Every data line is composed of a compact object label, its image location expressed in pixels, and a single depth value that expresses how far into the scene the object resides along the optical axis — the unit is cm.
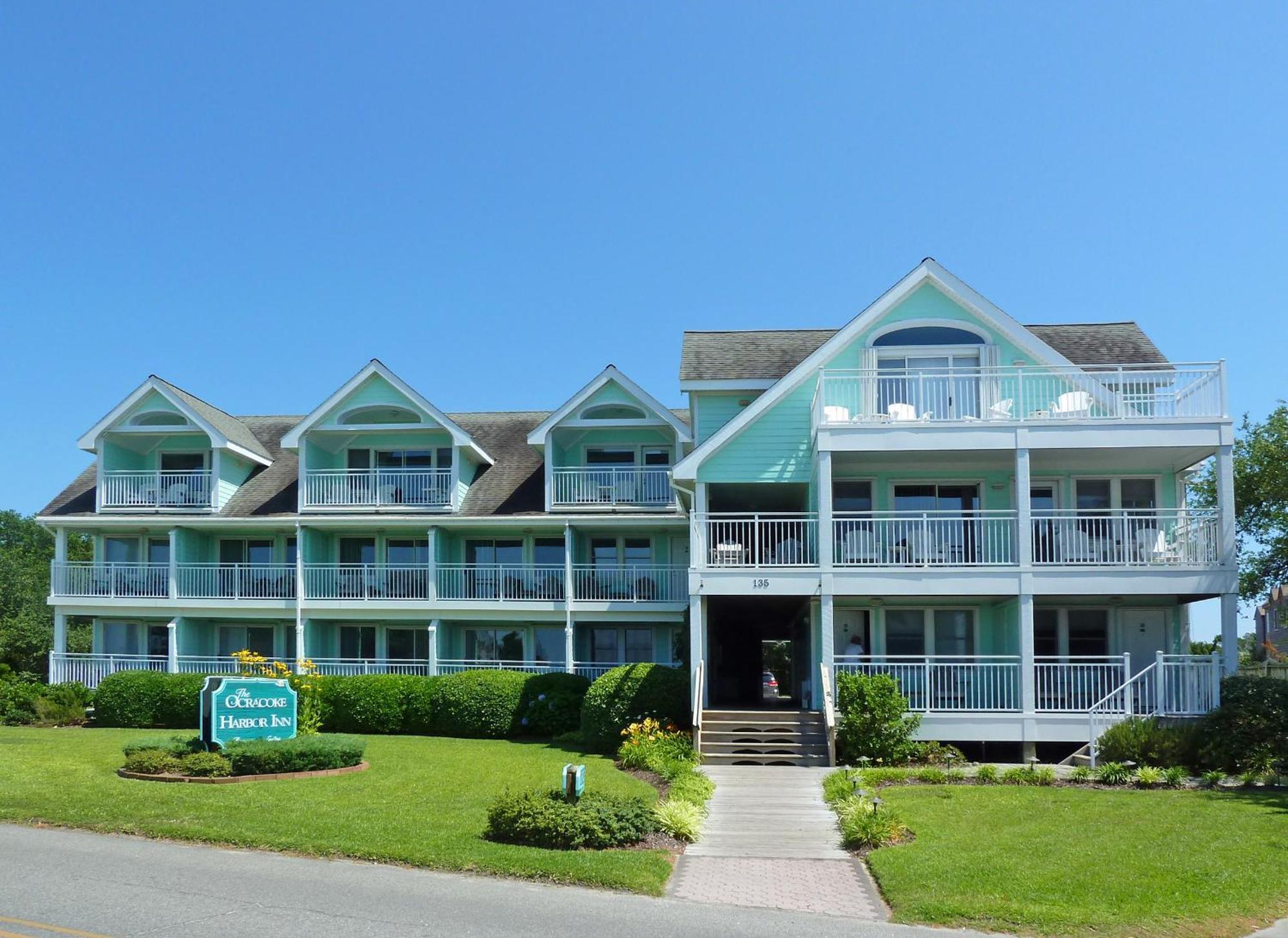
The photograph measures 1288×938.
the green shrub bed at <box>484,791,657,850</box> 1252
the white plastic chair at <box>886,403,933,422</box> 2298
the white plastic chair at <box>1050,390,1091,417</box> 2305
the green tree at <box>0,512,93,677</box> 4084
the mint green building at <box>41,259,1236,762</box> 2144
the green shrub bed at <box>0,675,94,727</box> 2770
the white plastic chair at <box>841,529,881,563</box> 2236
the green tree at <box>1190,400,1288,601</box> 3447
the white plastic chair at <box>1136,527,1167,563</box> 2227
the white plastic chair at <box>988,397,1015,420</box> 2253
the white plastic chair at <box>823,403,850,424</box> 2350
